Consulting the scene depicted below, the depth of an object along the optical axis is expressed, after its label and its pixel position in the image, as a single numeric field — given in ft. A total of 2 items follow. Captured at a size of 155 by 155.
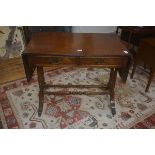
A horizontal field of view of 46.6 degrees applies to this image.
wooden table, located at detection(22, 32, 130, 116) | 5.86
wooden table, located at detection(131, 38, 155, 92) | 8.54
